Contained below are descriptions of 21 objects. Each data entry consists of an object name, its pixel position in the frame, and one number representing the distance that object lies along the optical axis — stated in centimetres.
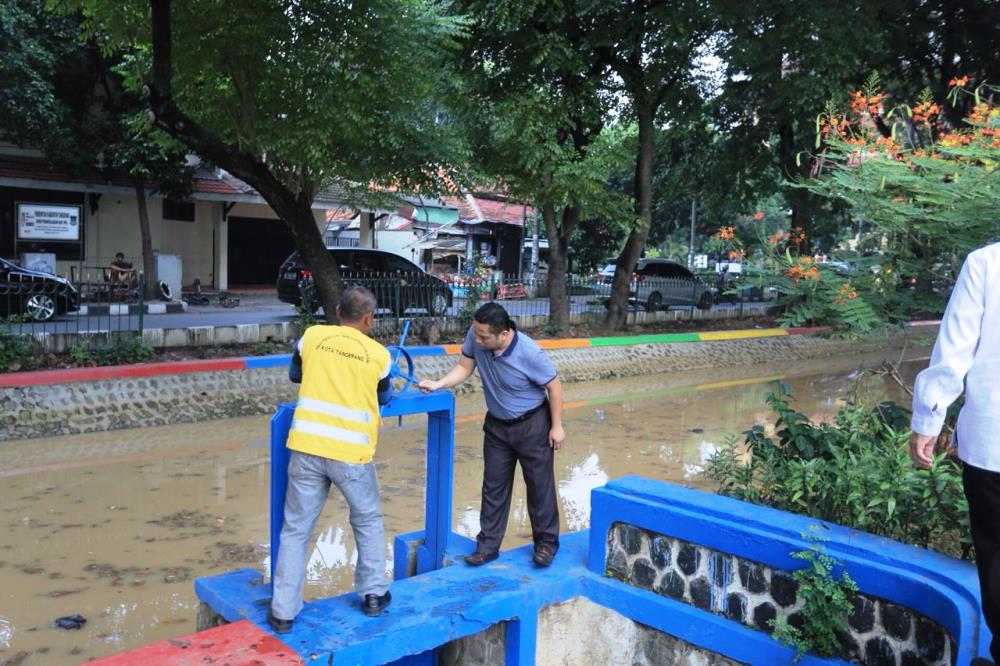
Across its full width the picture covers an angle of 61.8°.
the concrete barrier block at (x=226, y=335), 1203
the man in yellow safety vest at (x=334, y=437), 363
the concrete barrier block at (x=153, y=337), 1112
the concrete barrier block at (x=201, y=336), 1175
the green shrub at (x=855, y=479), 369
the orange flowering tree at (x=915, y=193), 457
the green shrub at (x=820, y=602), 339
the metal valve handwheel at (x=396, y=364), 399
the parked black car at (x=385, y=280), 1363
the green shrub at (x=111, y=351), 1020
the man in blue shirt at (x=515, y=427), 448
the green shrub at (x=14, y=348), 960
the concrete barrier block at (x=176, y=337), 1144
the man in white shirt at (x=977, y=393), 280
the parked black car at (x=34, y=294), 1070
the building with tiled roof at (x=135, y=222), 1841
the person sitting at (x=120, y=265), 1616
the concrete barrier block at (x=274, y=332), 1249
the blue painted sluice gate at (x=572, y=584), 329
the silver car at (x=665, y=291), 2109
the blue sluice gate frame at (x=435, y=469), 430
